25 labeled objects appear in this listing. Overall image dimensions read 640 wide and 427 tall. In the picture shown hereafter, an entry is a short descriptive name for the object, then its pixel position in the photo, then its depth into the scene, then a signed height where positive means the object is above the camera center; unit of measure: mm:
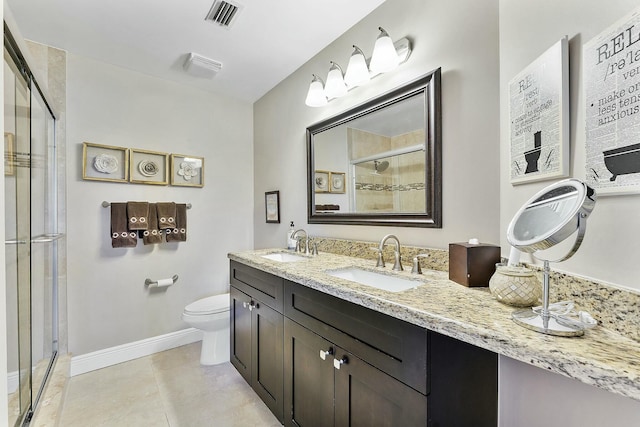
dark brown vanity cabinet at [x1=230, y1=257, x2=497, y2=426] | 827 -559
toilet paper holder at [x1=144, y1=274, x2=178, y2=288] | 2393 -600
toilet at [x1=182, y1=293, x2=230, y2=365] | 2088 -851
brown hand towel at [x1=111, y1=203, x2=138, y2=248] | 2219 -129
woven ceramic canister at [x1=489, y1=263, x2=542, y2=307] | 821 -226
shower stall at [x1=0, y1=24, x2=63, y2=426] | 1341 -127
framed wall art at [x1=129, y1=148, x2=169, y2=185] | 2348 +396
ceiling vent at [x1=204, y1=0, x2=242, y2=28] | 1632 +1211
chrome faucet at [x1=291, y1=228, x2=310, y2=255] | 2107 -210
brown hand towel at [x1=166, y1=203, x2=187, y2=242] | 2469 -133
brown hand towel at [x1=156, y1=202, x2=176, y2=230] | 2416 -19
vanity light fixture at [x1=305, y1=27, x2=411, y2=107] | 1511 +856
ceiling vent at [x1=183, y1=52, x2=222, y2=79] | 2159 +1179
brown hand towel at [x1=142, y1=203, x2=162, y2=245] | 2342 -160
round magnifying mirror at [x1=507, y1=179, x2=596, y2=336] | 624 -40
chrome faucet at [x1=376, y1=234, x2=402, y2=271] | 1413 -219
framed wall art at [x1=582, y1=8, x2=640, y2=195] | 635 +251
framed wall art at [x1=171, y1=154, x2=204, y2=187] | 2543 +393
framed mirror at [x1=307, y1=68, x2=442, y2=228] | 1417 +311
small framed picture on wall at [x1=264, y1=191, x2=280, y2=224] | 2637 +61
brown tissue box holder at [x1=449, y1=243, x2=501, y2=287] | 1061 -197
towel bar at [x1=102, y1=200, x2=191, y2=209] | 2222 +72
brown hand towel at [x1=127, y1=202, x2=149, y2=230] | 2268 -17
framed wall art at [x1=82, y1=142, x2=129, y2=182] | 2158 +401
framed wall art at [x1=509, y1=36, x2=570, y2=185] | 819 +304
